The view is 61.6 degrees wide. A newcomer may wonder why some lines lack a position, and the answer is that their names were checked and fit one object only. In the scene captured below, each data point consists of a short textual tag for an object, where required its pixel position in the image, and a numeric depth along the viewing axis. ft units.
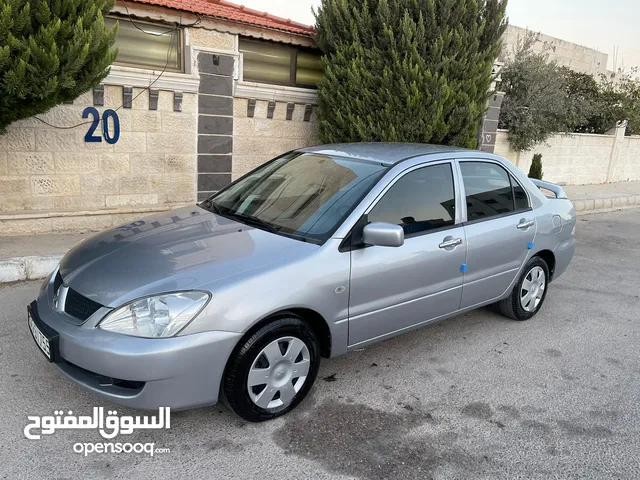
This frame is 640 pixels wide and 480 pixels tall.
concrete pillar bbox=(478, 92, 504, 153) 34.73
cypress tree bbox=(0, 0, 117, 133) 15.78
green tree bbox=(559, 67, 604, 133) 45.42
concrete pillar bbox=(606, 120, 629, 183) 52.03
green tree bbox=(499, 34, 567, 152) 40.40
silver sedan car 8.98
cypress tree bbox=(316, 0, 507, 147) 26.00
